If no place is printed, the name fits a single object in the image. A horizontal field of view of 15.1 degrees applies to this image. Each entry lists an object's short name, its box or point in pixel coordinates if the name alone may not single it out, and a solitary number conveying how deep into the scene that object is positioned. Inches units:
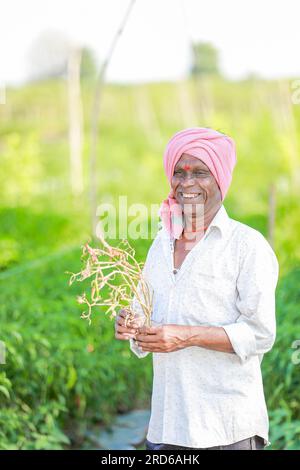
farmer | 120.2
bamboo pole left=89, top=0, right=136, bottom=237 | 314.7
